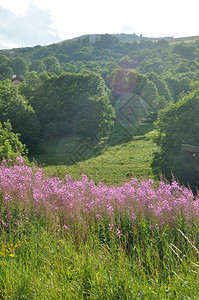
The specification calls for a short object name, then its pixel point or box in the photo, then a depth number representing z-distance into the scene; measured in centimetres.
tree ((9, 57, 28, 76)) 14338
